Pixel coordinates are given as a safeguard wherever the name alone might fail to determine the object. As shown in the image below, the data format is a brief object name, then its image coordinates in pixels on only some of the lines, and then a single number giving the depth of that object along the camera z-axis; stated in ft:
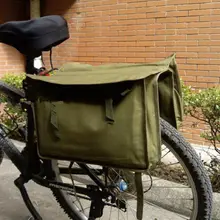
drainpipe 18.40
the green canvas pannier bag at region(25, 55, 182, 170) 5.71
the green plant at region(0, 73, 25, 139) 8.70
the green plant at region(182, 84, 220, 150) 9.93
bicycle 6.50
